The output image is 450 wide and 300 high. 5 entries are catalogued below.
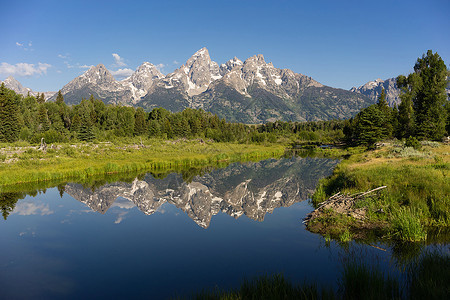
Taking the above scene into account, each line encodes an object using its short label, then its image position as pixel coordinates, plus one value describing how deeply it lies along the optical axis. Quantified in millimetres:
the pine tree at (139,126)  125000
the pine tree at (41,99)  140838
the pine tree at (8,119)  73625
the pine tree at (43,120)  101556
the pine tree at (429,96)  61375
